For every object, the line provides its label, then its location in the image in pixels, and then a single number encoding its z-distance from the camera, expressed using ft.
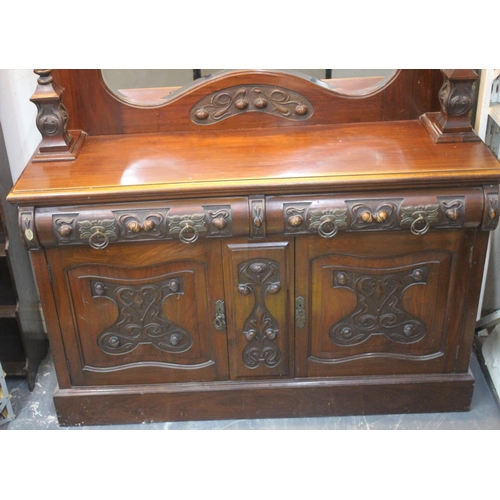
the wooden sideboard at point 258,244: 6.11
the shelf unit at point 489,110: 7.00
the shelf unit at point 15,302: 7.38
